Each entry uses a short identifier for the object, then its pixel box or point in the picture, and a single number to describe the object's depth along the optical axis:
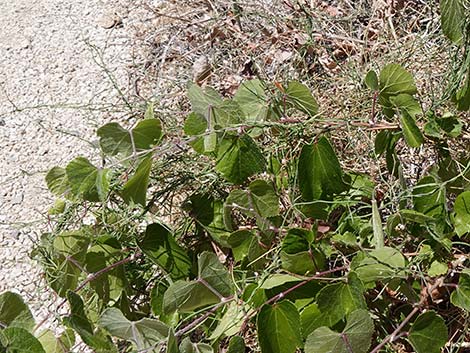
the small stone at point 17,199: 2.13
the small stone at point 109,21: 2.49
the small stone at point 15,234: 2.05
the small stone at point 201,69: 2.19
